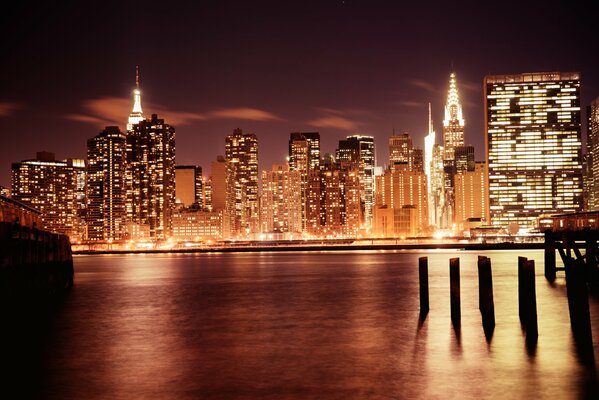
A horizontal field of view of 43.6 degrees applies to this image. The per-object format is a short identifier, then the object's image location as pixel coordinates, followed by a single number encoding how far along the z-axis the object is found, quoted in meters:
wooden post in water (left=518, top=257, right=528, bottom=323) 25.06
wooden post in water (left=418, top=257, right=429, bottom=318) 31.78
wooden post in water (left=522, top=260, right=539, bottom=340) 24.09
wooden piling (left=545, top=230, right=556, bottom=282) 51.94
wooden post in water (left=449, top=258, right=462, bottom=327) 27.97
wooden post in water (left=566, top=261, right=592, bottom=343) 21.41
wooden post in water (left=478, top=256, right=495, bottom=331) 26.77
